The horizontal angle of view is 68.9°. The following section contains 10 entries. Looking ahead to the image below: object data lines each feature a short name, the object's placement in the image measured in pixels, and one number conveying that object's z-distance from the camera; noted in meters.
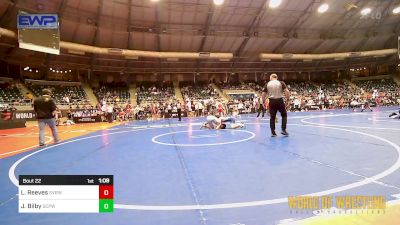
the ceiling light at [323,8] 31.55
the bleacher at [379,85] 43.58
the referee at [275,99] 8.91
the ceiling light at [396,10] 35.67
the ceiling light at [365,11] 34.72
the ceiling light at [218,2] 27.96
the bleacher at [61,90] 29.66
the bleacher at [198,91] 38.20
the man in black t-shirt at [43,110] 9.42
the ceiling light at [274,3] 29.53
